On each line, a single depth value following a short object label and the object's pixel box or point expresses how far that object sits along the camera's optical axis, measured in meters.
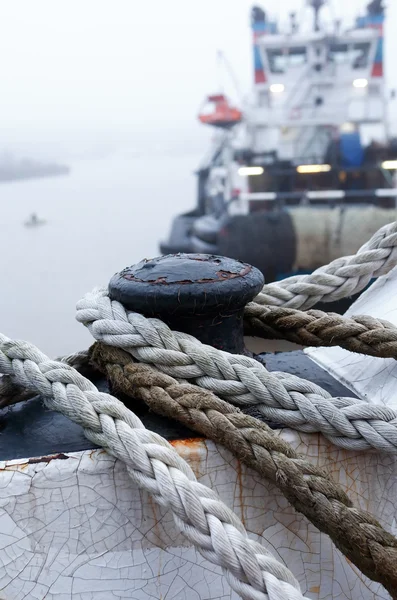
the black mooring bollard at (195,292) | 1.07
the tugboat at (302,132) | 11.69
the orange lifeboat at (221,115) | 13.49
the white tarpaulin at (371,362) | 1.18
